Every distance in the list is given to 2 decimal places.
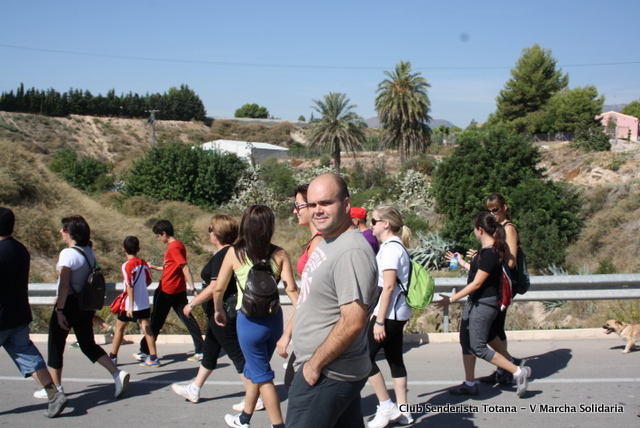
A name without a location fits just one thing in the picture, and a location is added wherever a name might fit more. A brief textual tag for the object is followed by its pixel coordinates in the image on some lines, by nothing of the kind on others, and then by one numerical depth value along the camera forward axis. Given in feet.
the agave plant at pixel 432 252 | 67.05
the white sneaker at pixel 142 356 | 21.16
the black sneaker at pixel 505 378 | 17.49
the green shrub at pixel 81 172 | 147.54
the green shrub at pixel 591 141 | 124.67
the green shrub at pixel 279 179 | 134.00
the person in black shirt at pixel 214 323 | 15.30
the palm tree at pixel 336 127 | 145.53
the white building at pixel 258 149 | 195.72
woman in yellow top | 13.42
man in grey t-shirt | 9.20
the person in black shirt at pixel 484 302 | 16.10
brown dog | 20.44
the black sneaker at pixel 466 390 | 16.78
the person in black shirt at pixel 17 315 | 15.29
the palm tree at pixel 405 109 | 145.59
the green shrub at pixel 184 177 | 127.24
